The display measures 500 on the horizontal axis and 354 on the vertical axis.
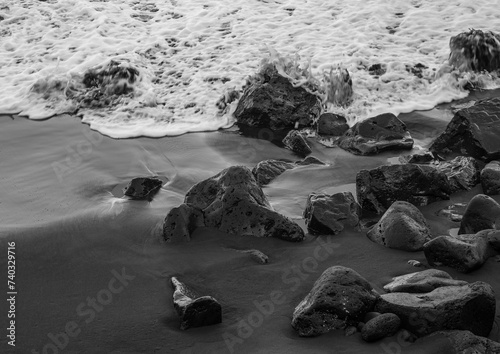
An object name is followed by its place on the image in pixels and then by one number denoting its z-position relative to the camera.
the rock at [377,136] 7.23
